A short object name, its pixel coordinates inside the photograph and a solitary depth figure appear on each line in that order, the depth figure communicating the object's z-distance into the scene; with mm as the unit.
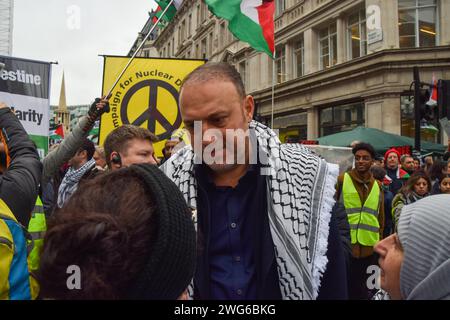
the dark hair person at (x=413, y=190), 5564
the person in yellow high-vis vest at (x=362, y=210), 4852
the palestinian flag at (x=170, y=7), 4789
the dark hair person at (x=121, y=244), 887
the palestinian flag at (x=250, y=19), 4891
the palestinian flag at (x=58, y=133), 13133
